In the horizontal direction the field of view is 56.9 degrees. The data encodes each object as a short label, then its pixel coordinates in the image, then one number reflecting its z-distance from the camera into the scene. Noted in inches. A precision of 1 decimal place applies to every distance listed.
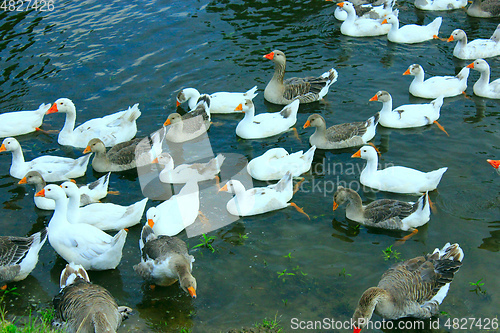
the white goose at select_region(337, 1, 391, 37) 618.5
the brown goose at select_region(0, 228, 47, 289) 296.7
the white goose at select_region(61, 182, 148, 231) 341.1
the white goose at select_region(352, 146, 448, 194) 364.2
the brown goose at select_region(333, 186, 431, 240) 329.1
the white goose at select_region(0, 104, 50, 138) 459.2
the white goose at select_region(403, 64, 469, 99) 493.0
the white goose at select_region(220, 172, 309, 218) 355.3
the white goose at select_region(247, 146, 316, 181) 389.7
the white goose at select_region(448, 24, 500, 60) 553.9
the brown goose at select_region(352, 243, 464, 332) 253.3
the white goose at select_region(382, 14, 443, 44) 591.2
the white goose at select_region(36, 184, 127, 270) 300.5
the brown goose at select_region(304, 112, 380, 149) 427.1
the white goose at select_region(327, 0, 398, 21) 663.1
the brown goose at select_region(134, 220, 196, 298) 275.6
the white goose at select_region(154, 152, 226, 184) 397.4
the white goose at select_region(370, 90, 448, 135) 450.0
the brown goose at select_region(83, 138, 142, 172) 407.5
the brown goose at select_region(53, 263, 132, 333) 241.9
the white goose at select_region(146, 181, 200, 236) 335.0
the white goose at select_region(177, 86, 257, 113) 482.9
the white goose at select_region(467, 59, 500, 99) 487.2
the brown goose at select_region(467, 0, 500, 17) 646.5
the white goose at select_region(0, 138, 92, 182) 397.4
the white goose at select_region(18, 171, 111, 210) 367.6
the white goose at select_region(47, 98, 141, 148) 443.5
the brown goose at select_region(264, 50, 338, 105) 499.2
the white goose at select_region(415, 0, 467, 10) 671.1
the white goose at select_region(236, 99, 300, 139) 445.7
